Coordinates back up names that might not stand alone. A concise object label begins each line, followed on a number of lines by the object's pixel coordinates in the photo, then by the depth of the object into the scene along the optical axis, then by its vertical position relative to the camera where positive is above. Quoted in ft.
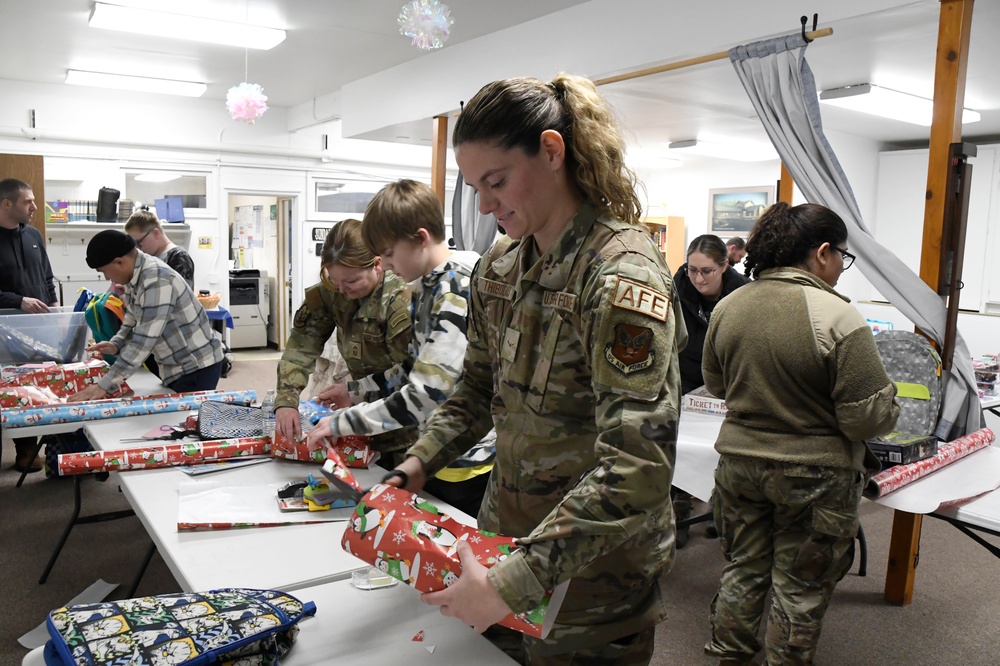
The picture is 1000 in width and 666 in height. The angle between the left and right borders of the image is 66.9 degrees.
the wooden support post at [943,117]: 9.93 +2.00
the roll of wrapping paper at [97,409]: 9.22 -2.10
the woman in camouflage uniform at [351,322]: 7.57 -0.75
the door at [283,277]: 34.91 -1.38
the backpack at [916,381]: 9.96 -1.50
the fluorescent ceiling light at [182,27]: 18.71 +5.54
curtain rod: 13.40 +3.65
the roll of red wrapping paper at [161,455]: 7.07 -2.04
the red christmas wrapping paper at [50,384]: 9.99 -2.05
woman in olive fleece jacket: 7.07 -1.56
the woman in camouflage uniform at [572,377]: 3.38 -0.59
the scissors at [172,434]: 8.27 -2.08
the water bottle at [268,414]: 7.82 -1.77
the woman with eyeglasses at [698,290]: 12.98 -0.51
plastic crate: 13.17 -1.75
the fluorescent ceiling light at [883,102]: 19.13 +4.44
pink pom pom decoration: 19.69 +3.77
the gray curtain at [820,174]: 10.17 +1.35
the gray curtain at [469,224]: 21.49 +0.85
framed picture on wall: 33.42 +2.49
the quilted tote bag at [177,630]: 3.56 -1.91
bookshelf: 35.63 +1.08
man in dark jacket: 16.34 -0.49
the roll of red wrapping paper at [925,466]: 7.73 -2.16
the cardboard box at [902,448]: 8.34 -2.00
